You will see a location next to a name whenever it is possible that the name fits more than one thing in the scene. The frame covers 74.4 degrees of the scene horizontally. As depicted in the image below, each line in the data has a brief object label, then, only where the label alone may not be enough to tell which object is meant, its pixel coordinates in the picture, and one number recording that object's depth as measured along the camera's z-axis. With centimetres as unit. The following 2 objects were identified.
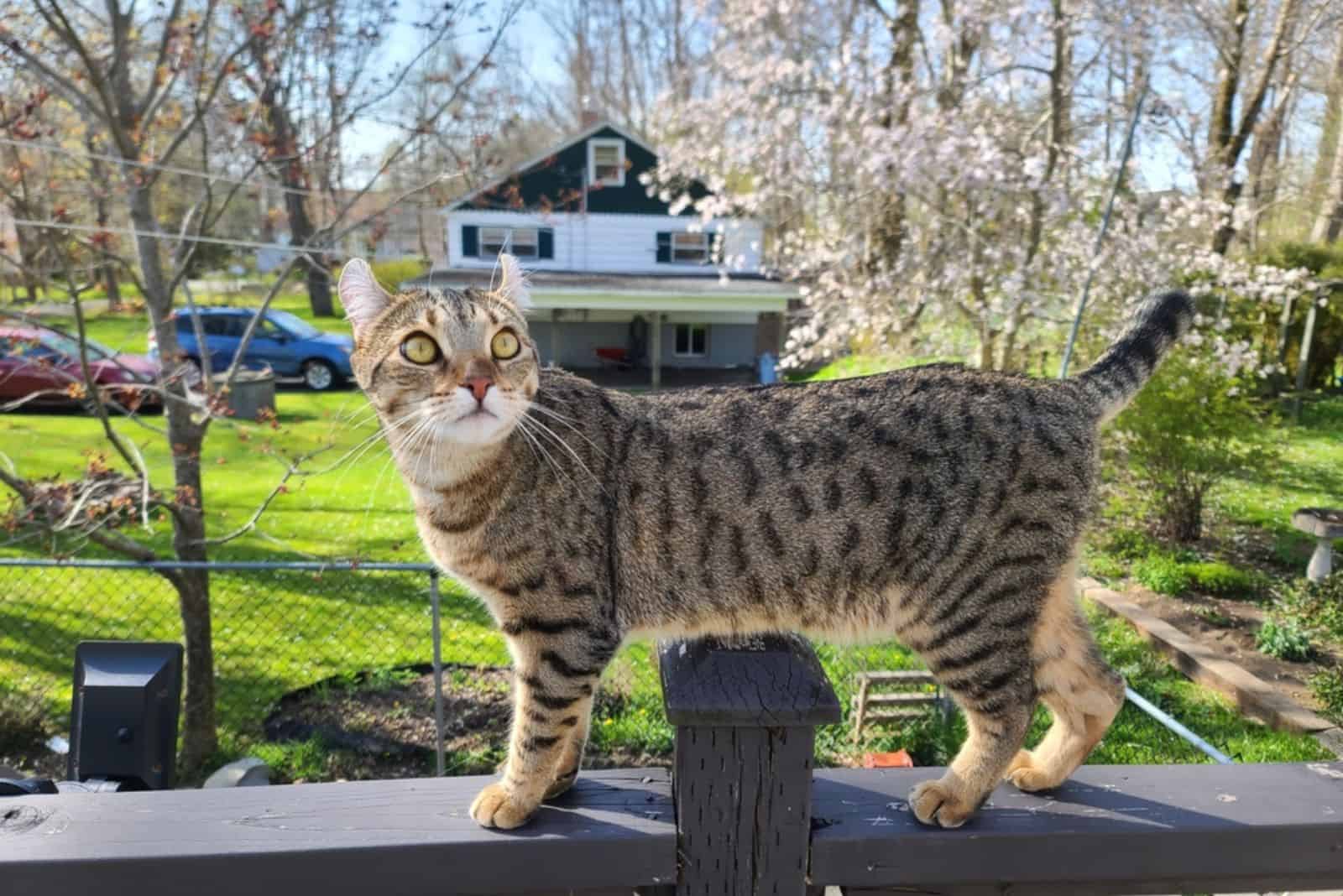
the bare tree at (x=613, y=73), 2394
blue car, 1772
